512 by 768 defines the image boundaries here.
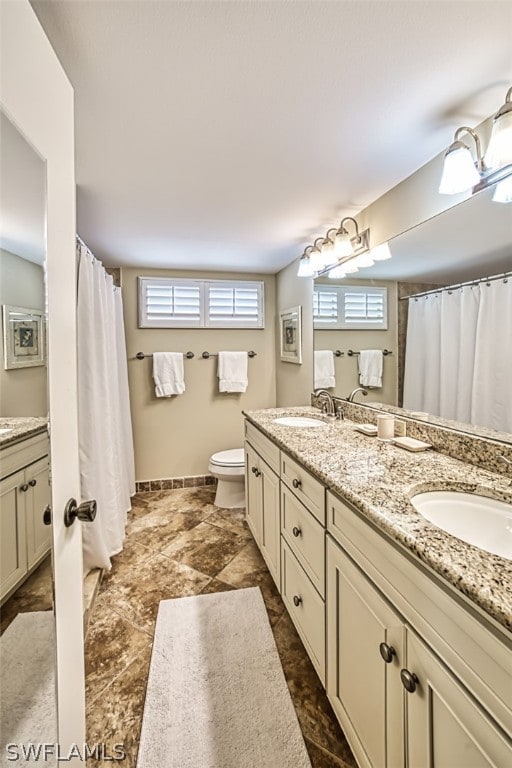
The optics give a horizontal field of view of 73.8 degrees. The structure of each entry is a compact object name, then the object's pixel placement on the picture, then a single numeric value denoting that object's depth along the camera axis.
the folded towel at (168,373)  3.16
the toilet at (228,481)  2.80
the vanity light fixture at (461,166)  1.21
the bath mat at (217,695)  1.09
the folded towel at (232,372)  3.32
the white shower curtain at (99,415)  1.92
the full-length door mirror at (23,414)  0.59
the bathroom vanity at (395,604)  0.58
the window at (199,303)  3.20
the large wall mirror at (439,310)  1.27
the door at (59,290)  0.64
